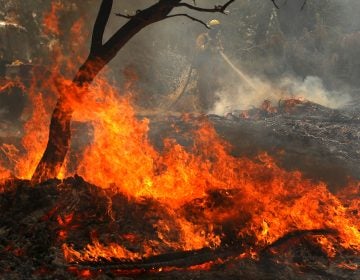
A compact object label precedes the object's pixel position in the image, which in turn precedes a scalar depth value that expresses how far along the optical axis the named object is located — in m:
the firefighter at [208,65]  35.25
